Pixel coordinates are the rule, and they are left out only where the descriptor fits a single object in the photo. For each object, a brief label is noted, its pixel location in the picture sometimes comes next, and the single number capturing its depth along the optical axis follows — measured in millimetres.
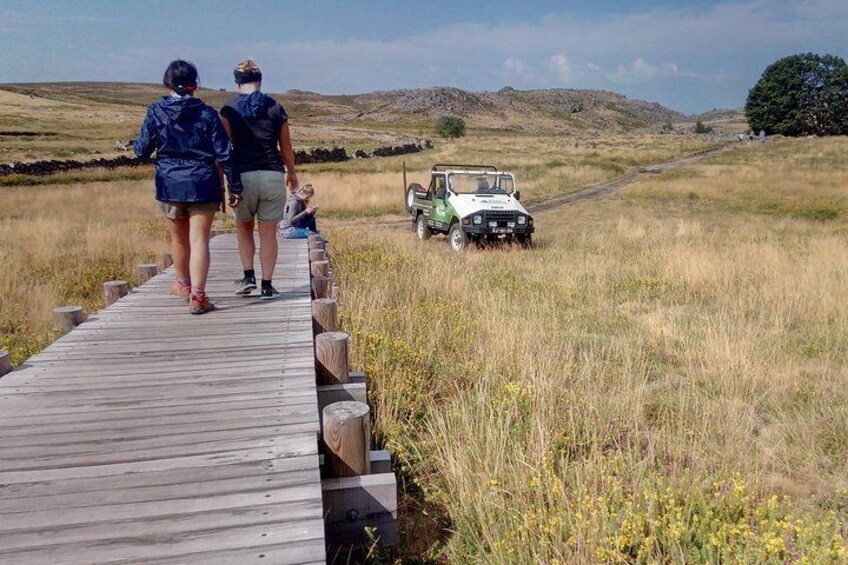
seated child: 10094
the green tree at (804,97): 78250
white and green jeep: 13312
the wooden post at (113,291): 5777
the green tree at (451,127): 91938
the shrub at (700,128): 109962
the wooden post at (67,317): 4836
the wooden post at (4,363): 3591
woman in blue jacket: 4418
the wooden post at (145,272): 6707
